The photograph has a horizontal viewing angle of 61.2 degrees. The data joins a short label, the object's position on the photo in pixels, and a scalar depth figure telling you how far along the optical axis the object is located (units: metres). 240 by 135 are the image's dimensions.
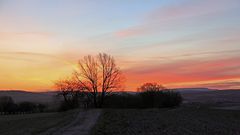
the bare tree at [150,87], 49.98
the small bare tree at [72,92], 45.82
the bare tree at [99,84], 44.41
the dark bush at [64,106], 46.37
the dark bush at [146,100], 44.89
